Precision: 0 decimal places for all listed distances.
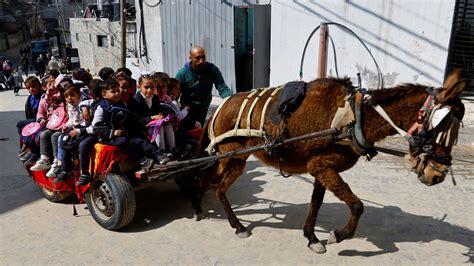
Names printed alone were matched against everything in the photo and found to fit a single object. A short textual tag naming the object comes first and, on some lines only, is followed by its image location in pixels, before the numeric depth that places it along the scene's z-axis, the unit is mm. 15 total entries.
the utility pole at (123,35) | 13592
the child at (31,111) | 4570
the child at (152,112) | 3887
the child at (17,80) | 15725
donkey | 2715
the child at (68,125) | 4051
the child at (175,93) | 4313
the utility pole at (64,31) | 25133
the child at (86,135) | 3865
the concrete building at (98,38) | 20500
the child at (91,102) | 4008
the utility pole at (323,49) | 8144
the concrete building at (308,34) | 8055
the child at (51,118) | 4301
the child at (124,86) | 3953
